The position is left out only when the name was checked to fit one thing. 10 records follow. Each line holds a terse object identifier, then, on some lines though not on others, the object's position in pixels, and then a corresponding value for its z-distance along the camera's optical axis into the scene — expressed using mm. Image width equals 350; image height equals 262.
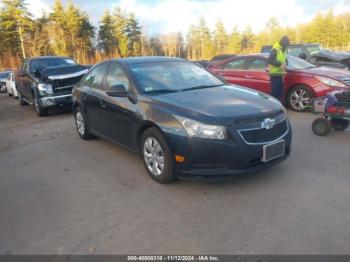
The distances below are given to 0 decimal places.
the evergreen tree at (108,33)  64875
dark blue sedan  3840
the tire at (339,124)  6473
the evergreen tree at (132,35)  66425
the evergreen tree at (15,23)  47188
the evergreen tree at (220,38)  74750
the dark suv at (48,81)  9961
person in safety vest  8203
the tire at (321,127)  6145
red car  8031
